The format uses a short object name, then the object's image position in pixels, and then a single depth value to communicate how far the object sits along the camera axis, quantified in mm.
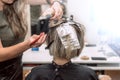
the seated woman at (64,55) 1312
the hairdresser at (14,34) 1260
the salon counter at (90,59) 2213
